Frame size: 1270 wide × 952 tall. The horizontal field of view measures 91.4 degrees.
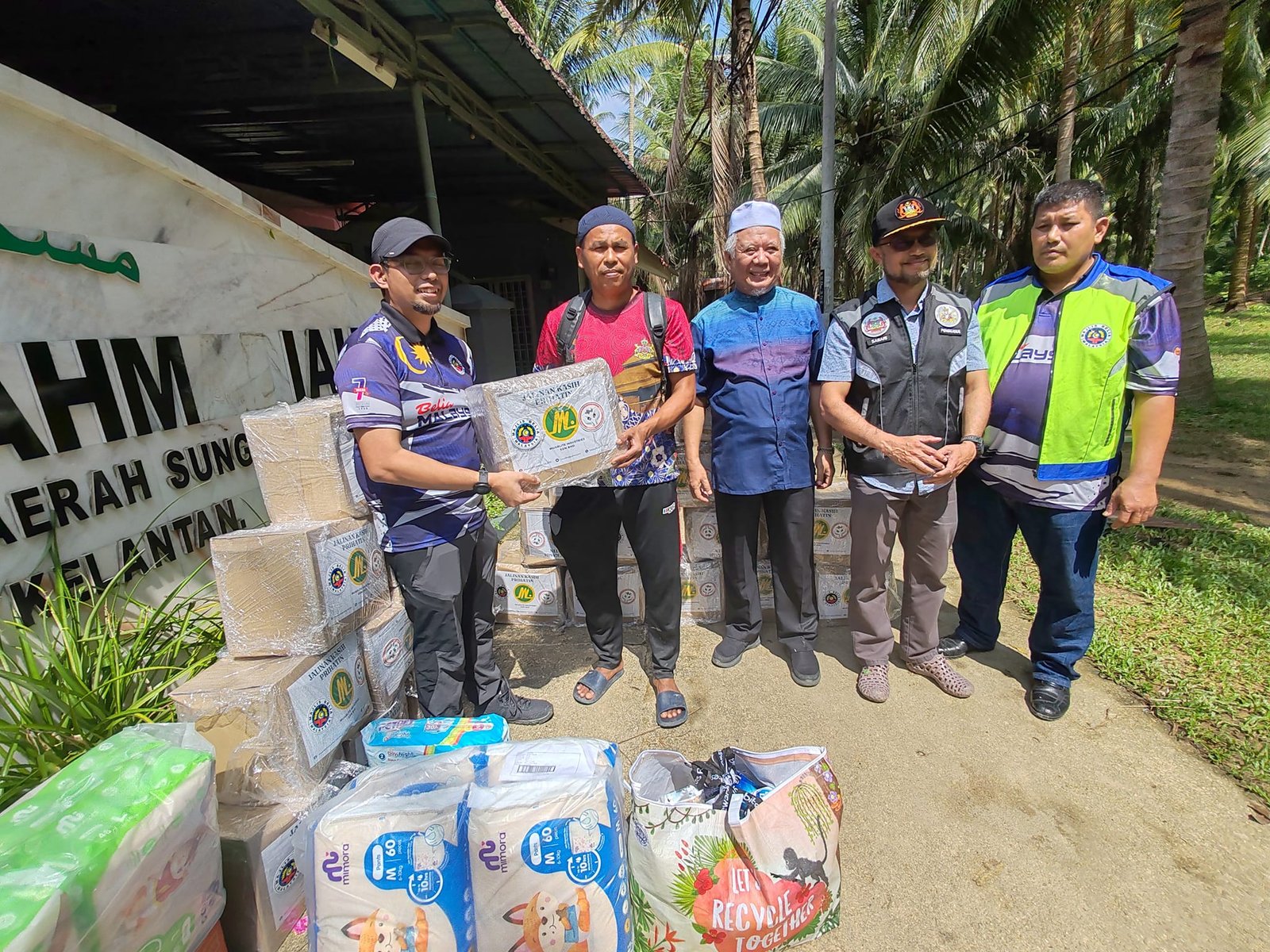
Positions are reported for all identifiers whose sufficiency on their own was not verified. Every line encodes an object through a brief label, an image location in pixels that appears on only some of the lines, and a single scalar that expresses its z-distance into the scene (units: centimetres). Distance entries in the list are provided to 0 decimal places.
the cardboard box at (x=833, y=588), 352
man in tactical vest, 255
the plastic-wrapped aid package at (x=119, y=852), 111
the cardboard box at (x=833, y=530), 342
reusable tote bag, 157
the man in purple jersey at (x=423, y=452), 197
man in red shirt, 248
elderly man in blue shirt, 275
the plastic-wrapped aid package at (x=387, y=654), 240
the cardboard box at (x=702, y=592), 359
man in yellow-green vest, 239
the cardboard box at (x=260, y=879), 172
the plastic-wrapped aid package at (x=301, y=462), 230
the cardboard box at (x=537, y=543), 353
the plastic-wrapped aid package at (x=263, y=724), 189
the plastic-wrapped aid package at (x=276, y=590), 207
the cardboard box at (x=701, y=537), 354
